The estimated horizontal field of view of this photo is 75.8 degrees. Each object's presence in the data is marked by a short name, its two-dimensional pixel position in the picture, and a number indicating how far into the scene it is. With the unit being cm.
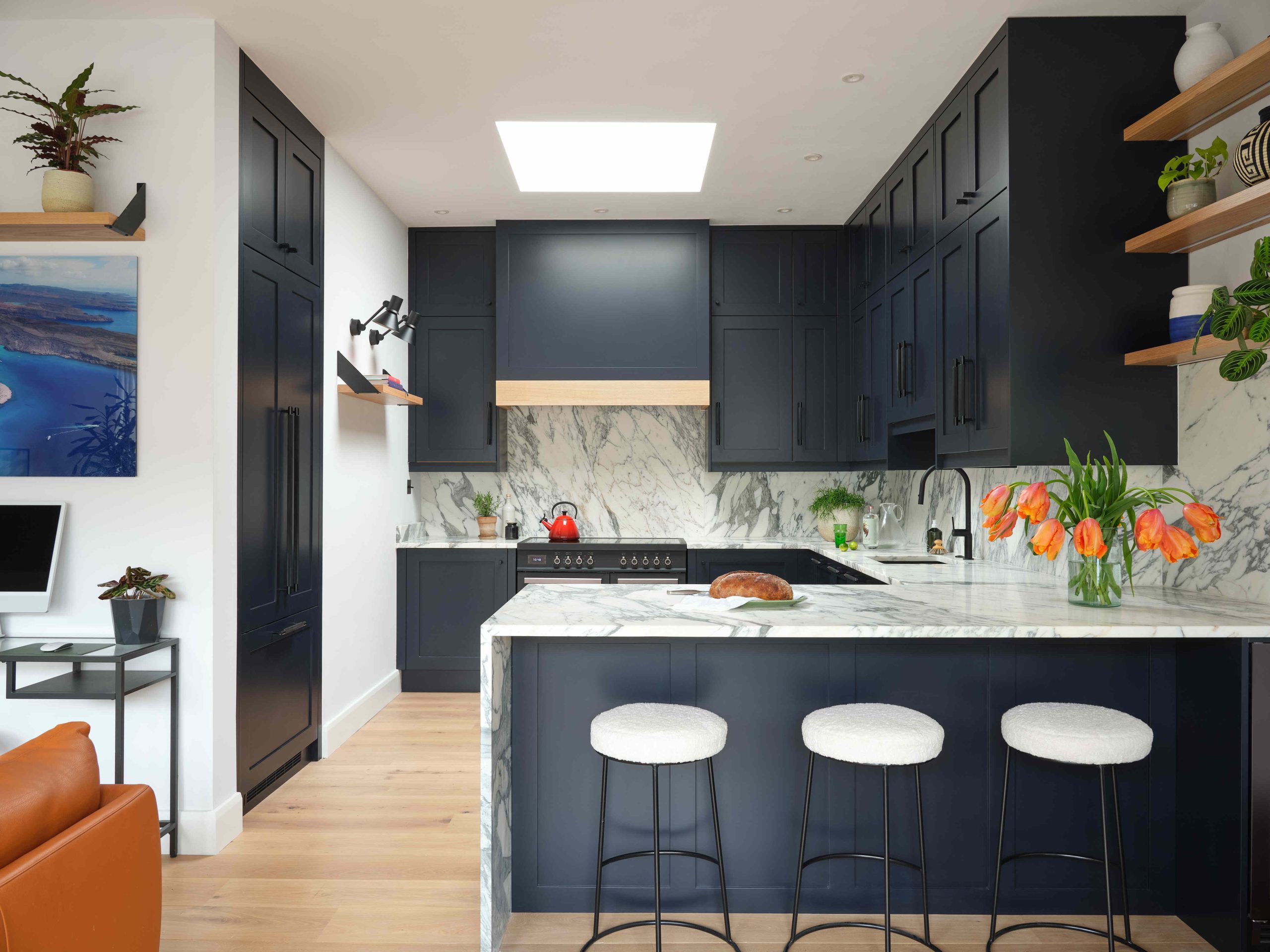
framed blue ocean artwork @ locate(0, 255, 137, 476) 267
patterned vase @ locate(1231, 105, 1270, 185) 208
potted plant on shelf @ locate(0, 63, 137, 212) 253
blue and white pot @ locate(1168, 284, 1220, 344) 238
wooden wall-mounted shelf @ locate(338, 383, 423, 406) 382
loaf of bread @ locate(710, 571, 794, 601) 232
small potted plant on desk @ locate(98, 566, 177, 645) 257
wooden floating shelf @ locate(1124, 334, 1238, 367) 222
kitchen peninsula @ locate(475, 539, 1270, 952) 229
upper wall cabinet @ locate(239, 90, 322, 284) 295
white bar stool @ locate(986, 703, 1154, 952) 192
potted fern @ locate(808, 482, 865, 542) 480
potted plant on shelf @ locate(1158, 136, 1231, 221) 238
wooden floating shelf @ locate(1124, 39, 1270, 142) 213
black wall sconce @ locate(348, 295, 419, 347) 407
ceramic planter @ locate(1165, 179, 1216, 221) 241
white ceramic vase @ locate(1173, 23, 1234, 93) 239
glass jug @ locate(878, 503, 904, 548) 452
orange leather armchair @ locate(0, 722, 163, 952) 127
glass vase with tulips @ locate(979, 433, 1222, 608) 211
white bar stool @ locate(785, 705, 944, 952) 190
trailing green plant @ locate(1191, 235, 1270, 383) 178
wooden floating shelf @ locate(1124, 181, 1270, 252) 206
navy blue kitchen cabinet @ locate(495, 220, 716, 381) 480
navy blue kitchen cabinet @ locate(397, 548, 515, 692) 477
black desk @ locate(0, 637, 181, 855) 242
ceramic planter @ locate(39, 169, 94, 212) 253
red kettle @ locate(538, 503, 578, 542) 493
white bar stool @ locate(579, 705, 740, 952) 192
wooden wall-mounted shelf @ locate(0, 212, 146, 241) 251
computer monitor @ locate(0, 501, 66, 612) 259
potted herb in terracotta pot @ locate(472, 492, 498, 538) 506
